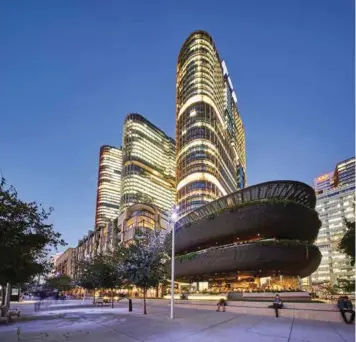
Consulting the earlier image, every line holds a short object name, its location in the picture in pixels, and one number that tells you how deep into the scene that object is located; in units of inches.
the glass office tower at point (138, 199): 7608.3
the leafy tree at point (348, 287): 906.3
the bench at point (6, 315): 753.3
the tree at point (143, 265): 1055.6
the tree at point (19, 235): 653.9
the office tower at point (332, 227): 6289.4
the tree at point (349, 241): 956.7
